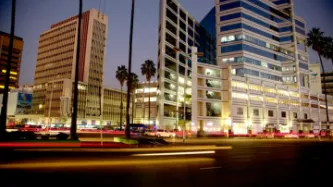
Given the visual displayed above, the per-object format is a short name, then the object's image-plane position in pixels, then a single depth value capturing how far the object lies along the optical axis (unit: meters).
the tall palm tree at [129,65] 26.24
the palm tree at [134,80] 88.31
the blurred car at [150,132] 49.99
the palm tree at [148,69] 85.56
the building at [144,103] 108.12
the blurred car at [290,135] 64.69
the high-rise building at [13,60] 161.25
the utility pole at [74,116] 24.69
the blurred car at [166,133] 49.98
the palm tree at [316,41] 72.56
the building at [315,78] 95.12
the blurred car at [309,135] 68.05
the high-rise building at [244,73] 68.44
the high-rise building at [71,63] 126.19
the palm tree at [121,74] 88.28
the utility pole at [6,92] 20.44
